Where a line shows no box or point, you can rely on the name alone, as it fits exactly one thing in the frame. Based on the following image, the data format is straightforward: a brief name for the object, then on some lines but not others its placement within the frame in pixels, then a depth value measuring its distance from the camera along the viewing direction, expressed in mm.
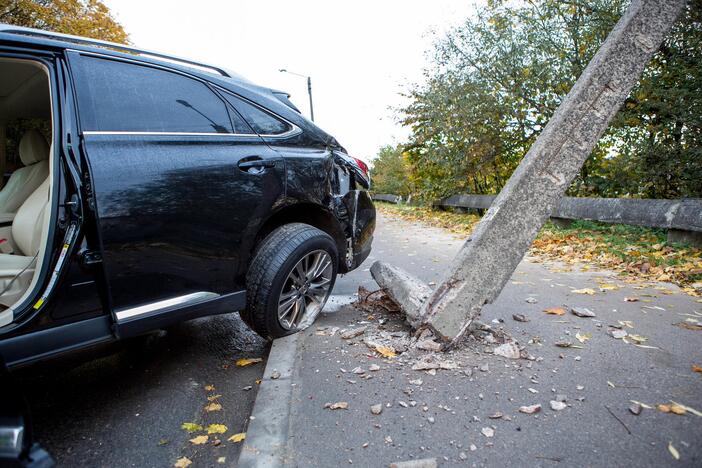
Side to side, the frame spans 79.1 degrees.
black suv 2070
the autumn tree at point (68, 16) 14609
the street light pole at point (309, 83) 24184
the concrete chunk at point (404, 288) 2932
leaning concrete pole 2582
